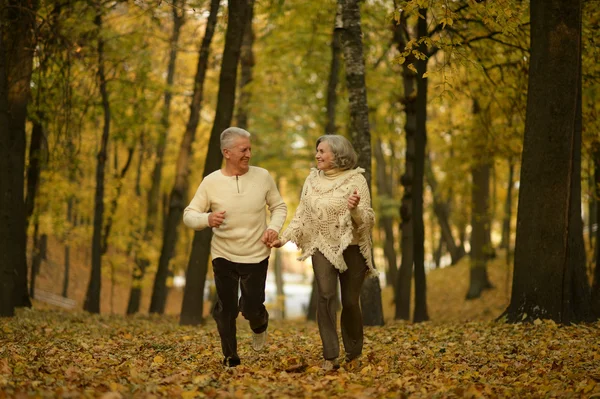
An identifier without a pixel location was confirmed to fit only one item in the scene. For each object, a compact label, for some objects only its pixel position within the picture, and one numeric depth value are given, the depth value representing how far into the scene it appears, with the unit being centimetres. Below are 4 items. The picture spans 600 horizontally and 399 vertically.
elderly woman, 732
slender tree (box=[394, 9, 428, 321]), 1515
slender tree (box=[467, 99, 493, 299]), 2458
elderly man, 751
